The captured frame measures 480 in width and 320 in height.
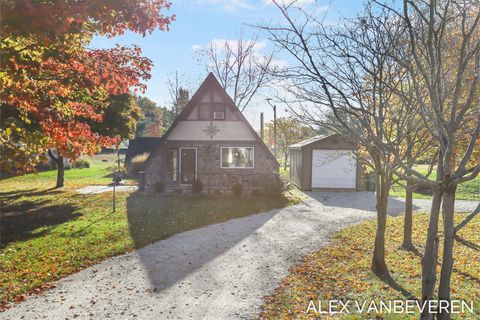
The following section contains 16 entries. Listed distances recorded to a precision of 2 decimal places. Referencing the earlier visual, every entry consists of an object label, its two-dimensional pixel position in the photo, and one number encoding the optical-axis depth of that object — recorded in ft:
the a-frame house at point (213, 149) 62.95
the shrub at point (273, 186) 57.31
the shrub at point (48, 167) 102.32
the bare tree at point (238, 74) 106.63
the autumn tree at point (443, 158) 12.54
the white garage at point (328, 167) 68.08
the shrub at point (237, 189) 60.23
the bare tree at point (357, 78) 14.77
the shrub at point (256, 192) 59.62
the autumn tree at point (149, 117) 223.90
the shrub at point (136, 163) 104.06
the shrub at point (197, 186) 61.87
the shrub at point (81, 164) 117.08
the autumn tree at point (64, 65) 13.62
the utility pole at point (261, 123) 117.50
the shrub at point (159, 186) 62.44
